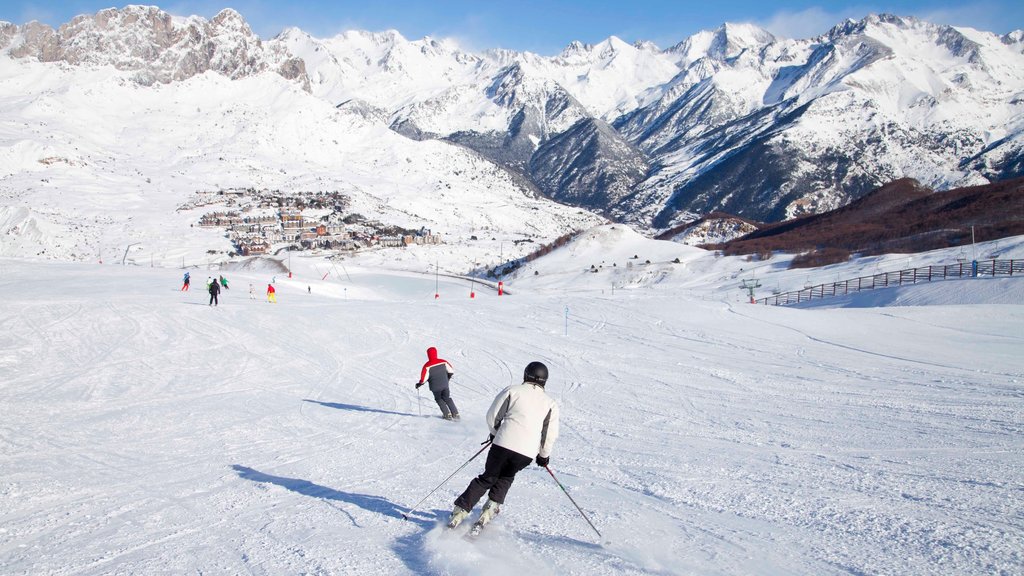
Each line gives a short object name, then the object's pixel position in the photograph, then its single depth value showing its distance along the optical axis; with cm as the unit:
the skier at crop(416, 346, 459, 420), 1172
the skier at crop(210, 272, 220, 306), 2967
